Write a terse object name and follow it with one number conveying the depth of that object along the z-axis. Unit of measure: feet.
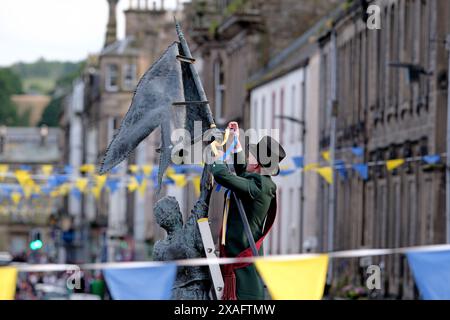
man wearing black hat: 54.49
